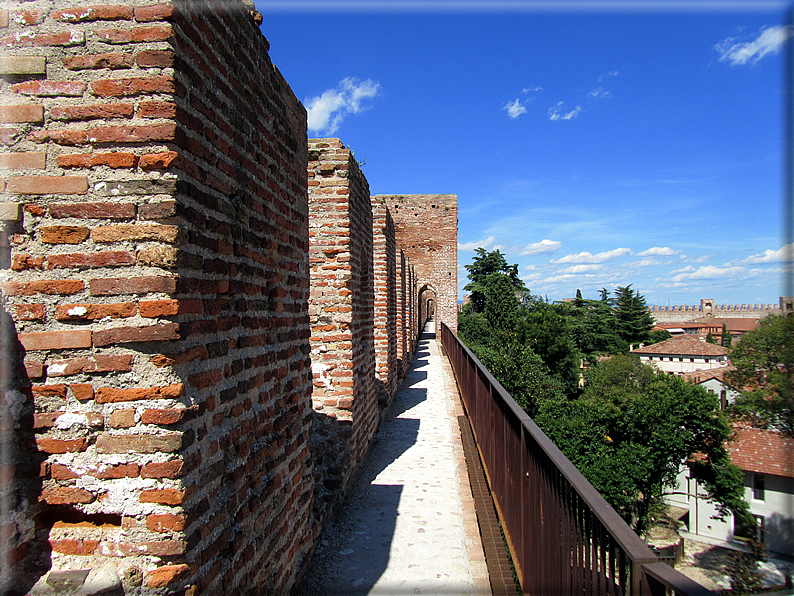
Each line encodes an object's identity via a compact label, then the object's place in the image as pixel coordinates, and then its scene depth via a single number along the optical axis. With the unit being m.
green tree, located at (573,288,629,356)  54.69
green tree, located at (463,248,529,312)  38.88
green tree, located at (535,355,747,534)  20.52
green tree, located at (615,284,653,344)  57.72
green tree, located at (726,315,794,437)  30.80
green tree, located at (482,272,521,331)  27.61
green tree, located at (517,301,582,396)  31.58
